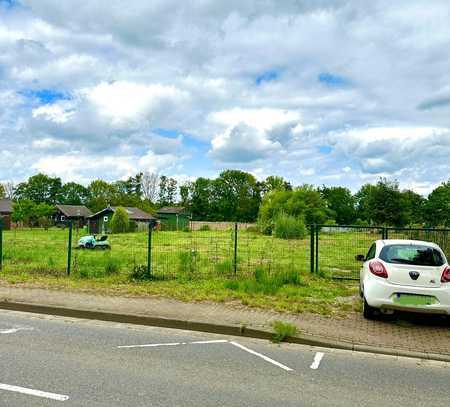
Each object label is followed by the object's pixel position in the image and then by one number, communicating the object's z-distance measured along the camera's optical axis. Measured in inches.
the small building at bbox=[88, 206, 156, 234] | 2132.1
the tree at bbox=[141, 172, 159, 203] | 4559.5
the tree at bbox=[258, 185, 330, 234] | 2332.7
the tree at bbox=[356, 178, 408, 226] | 2511.1
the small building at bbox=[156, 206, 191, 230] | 3494.1
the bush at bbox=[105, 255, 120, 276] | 496.6
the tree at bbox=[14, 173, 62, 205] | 4318.4
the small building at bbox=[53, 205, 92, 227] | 3520.2
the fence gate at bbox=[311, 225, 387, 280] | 493.9
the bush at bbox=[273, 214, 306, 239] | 1097.1
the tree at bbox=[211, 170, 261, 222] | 4276.6
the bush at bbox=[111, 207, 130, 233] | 2015.3
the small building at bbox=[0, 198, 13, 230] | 2795.0
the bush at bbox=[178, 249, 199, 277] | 502.6
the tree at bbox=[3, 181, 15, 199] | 4301.2
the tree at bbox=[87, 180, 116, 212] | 4420.3
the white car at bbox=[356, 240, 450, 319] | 299.9
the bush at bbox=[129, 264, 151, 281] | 464.8
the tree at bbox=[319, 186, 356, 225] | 4274.1
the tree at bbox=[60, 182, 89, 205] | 4525.1
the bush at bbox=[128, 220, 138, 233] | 2074.8
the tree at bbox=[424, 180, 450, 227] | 2403.9
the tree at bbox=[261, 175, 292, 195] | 4409.5
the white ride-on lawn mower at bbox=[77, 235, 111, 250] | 935.7
